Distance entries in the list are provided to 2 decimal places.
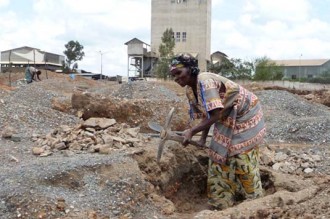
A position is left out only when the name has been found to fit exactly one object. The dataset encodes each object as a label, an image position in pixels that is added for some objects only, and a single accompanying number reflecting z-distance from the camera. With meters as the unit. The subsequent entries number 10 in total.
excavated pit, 6.18
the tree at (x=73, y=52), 52.09
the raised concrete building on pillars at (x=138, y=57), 45.47
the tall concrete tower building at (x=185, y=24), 48.12
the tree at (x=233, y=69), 39.43
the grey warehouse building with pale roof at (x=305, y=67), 57.59
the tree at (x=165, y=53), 35.00
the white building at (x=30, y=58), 47.44
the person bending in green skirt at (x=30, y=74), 21.59
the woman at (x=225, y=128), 4.67
